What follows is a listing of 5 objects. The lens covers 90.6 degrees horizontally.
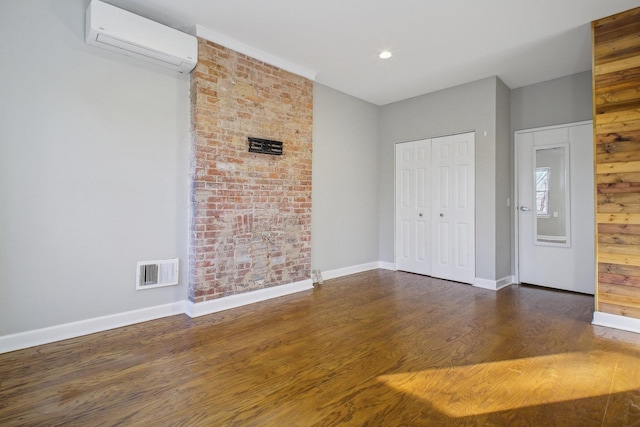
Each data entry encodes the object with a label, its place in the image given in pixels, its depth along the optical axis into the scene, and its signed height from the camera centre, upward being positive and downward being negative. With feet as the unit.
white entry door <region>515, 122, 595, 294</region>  13.25 +0.52
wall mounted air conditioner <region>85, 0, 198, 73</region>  8.61 +5.21
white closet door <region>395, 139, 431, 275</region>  16.47 +0.58
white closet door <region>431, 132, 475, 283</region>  14.80 +0.49
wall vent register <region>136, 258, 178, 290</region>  9.93 -1.83
